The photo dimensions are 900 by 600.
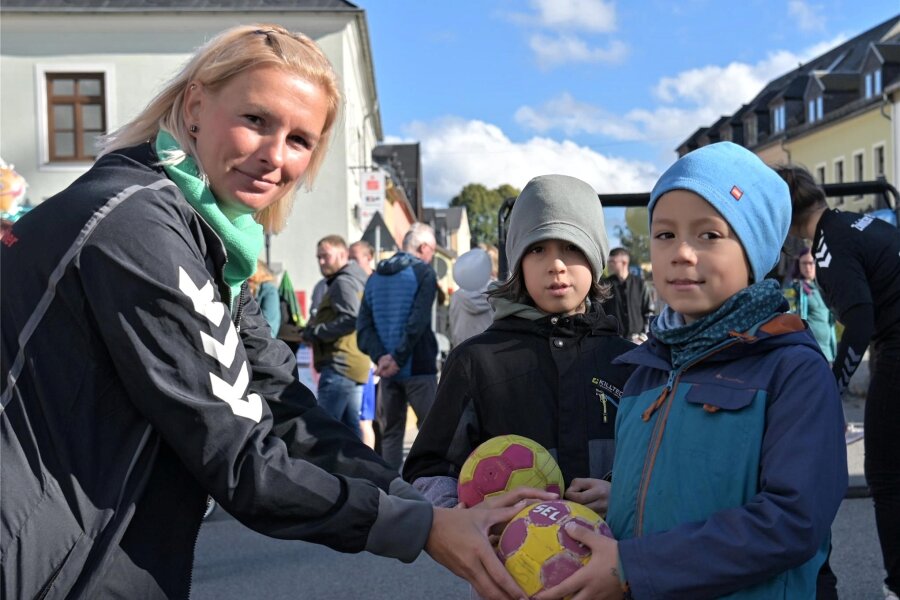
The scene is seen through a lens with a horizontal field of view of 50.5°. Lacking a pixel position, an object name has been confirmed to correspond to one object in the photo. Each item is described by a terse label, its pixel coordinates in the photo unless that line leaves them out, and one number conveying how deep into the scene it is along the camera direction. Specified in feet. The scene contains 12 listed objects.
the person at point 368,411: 27.66
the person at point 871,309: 13.64
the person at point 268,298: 28.55
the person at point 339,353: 26.94
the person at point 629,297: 33.14
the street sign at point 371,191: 72.18
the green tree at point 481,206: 301.22
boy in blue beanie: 5.76
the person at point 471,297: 26.55
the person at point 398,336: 25.59
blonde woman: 5.30
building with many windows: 123.03
